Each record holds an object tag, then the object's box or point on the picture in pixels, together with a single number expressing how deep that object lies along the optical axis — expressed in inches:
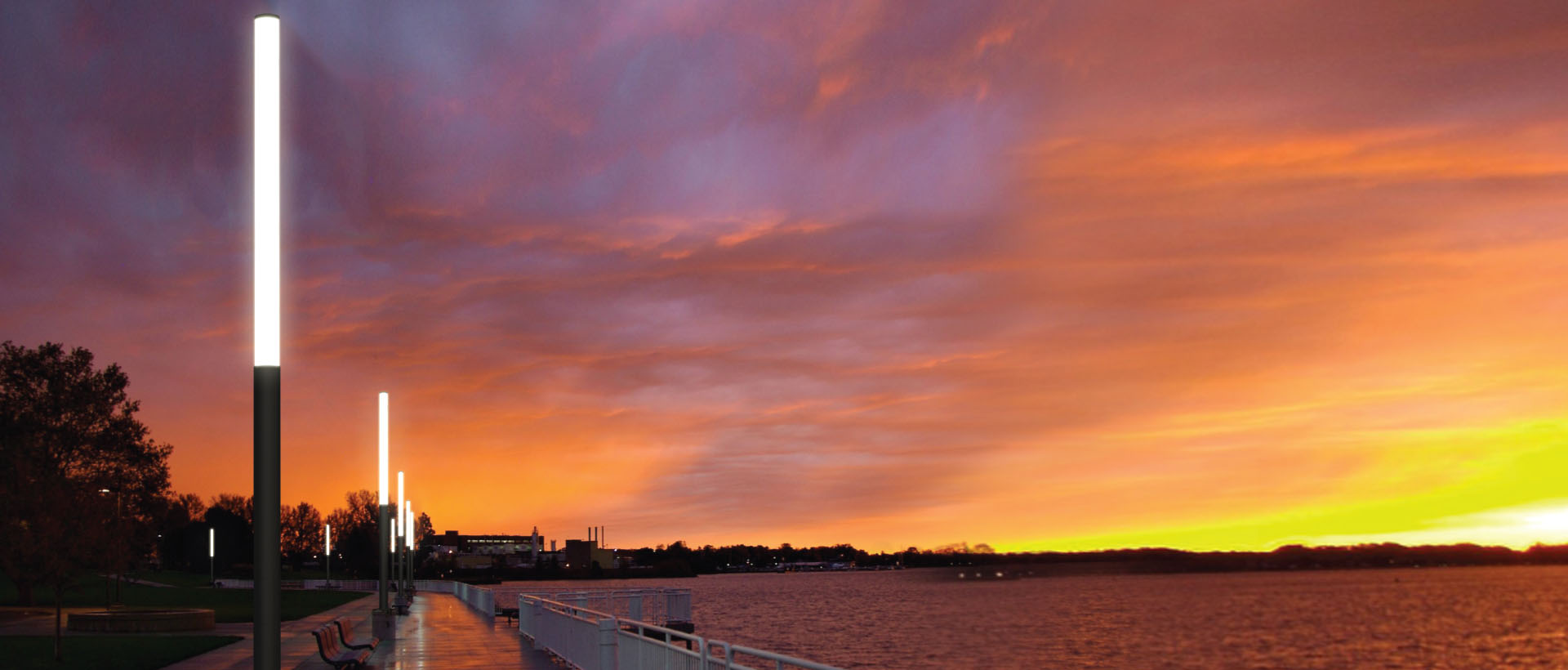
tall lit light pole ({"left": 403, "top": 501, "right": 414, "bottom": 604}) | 2037.4
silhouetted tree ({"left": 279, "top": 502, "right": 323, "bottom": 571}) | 7268.7
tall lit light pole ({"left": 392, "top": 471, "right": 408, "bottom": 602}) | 1779.0
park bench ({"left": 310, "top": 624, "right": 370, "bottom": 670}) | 758.5
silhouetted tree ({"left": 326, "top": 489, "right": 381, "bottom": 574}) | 6481.3
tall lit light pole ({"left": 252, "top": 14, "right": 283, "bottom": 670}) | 281.9
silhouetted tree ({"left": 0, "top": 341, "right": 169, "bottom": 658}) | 2370.8
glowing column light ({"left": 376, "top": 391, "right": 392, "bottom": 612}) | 1075.9
